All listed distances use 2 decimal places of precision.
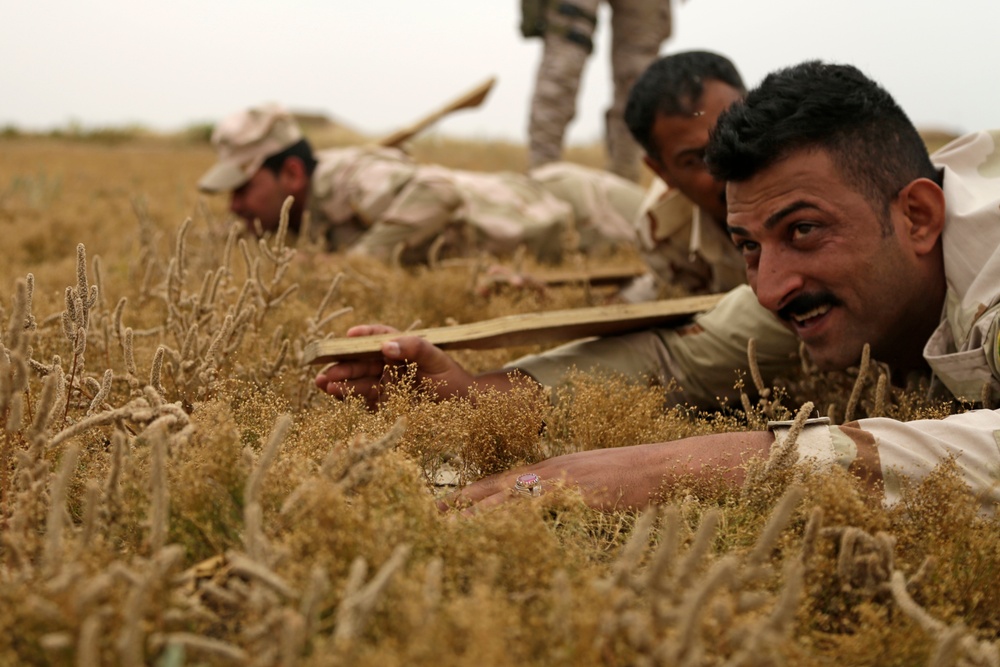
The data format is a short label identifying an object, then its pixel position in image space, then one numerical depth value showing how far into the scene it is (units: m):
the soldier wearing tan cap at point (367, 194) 1.77
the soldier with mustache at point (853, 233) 0.75
